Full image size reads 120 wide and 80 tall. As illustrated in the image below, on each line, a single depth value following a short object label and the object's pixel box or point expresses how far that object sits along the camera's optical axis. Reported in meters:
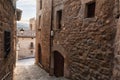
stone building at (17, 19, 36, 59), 13.90
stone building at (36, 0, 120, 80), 2.33
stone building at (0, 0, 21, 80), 1.90
